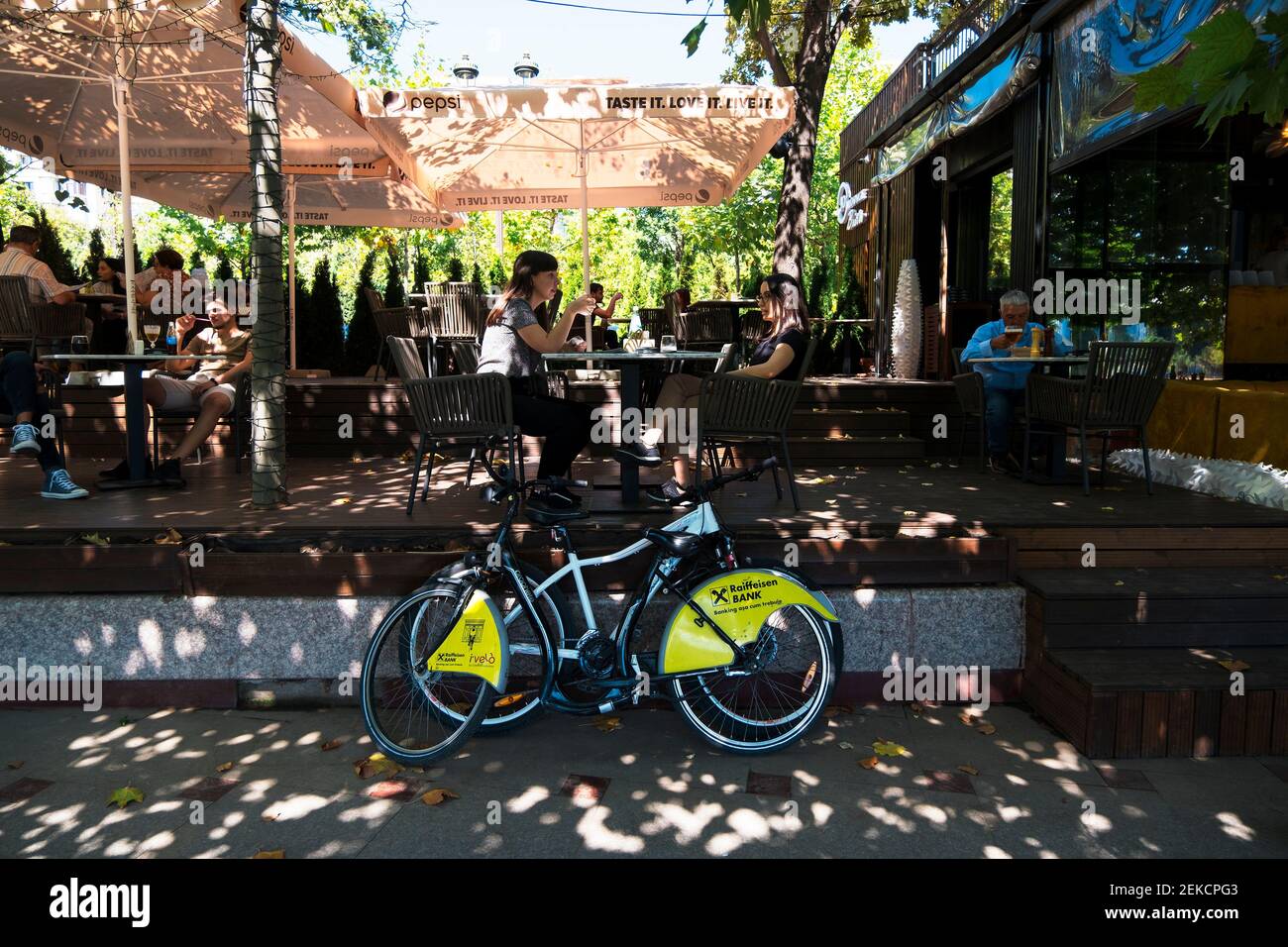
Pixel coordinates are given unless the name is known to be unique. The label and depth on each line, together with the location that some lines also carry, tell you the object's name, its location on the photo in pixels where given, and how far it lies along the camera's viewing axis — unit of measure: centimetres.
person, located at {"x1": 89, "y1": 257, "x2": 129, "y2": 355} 973
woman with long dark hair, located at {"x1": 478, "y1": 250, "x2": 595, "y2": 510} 529
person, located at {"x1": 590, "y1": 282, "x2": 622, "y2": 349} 1151
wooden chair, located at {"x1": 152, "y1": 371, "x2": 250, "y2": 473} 652
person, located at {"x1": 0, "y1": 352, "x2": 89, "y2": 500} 556
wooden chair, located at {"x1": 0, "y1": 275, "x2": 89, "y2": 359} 689
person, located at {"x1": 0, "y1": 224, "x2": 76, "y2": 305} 751
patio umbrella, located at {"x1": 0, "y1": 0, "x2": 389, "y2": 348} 718
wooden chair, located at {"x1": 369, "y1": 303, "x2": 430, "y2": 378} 968
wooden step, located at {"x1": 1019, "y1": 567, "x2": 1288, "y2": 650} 432
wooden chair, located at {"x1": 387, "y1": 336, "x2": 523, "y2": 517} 512
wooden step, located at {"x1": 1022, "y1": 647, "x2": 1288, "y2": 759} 387
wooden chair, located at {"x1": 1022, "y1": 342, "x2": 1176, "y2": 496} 591
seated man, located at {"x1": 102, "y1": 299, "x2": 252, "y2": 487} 621
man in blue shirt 692
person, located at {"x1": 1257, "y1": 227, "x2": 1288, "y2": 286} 854
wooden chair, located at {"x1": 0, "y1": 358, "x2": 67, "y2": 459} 577
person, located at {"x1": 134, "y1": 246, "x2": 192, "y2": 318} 914
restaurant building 797
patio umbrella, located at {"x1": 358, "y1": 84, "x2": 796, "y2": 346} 706
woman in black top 554
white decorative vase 1224
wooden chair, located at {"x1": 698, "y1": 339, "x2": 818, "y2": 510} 526
